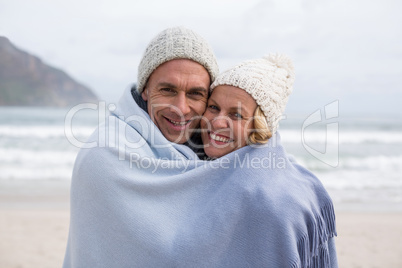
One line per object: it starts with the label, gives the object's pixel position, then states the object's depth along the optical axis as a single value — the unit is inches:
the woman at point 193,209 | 52.7
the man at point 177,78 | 58.6
